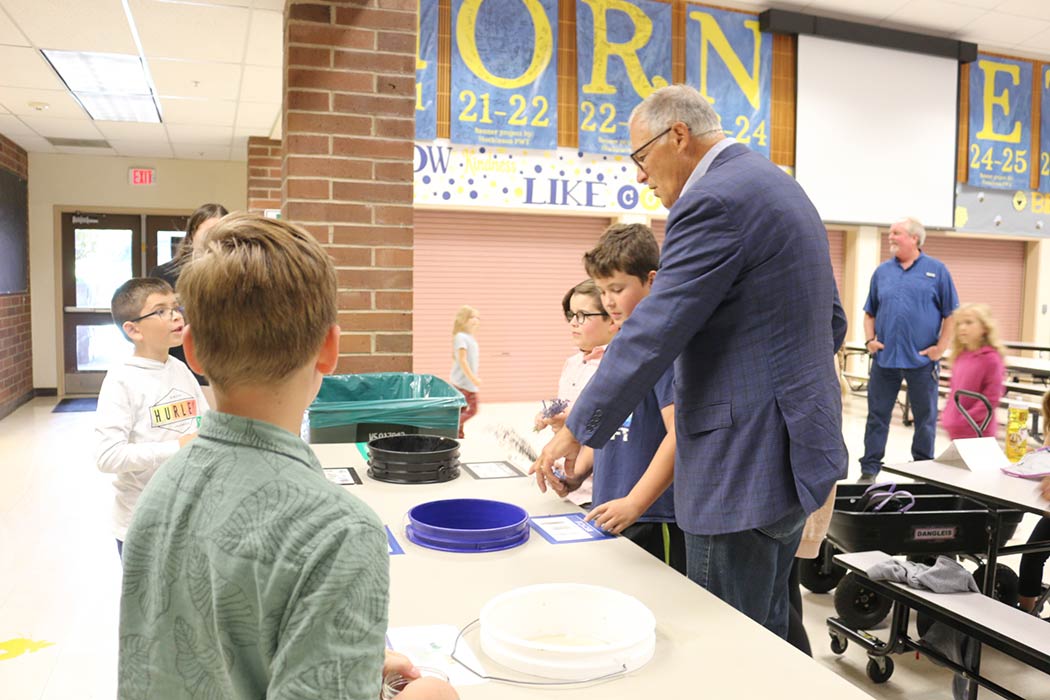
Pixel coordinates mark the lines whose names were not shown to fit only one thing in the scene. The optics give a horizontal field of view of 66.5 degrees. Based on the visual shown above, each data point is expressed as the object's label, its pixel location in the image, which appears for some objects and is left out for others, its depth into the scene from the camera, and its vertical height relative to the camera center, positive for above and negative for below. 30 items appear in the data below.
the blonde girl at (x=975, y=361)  5.07 -0.37
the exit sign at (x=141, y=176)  9.56 +1.43
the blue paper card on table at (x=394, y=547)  1.62 -0.51
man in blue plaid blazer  1.59 -0.14
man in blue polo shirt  5.59 -0.25
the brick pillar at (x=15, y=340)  8.25 -0.51
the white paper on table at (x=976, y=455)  3.45 -0.66
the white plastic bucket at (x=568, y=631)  1.12 -0.50
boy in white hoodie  2.28 -0.31
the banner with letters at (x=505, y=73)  8.12 +2.33
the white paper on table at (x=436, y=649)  1.13 -0.52
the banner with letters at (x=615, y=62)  8.52 +2.57
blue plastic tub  1.63 -0.48
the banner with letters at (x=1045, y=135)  10.47 +2.24
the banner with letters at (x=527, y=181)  8.23 +1.26
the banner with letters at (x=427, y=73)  7.89 +2.24
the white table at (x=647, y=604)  1.11 -0.53
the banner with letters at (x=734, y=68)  8.86 +2.62
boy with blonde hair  0.77 -0.23
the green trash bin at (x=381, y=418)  2.77 -0.42
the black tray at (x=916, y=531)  2.98 -0.85
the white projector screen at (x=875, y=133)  9.27 +2.03
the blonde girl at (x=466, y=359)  6.02 -0.45
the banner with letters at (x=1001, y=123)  10.12 +2.32
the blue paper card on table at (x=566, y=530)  1.74 -0.52
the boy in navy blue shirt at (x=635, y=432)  2.02 -0.33
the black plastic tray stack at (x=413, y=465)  2.17 -0.46
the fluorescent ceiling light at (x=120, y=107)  6.66 +1.64
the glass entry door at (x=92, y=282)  9.63 +0.16
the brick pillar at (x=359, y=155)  3.39 +0.62
